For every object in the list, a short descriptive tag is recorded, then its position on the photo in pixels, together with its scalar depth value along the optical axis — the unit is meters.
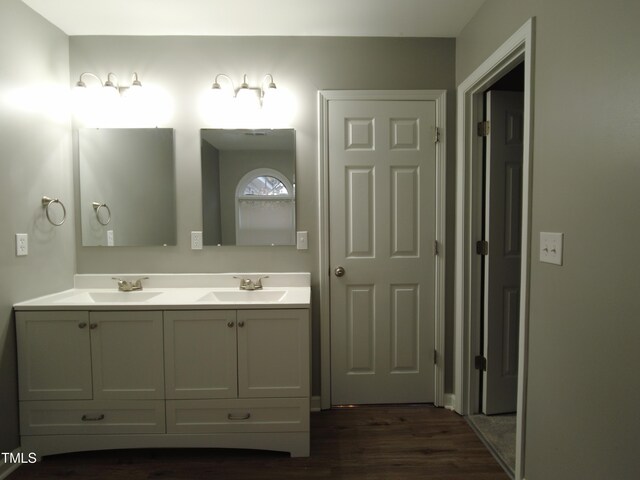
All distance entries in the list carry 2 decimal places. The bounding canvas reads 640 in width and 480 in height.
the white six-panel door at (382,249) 2.10
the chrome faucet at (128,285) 2.05
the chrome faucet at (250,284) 2.07
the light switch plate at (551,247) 1.21
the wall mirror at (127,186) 2.09
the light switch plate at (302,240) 2.14
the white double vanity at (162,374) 1.68
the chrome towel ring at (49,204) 1.89
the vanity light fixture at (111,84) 2.00
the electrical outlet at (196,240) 2.12
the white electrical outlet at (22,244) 1.72
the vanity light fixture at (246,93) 2.01
